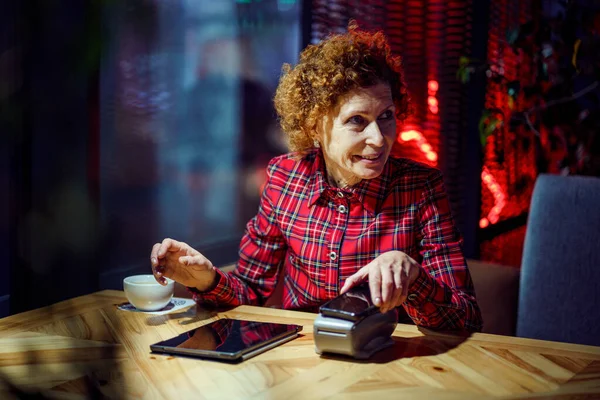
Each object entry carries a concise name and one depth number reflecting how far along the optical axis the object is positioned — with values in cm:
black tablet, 118
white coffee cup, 151
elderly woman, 161
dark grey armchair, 188
